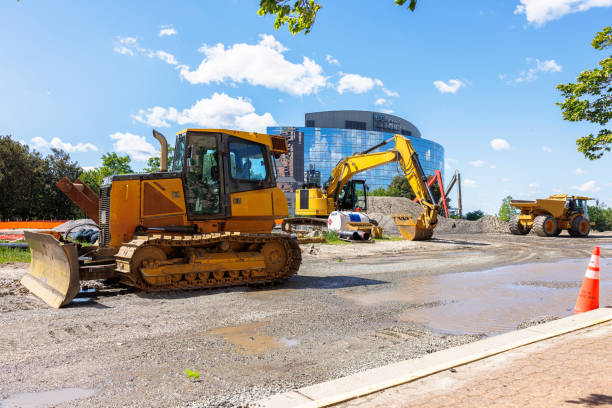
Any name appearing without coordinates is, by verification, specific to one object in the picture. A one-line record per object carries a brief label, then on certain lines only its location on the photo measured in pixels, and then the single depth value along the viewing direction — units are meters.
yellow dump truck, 29.03
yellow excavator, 21.98
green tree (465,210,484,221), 54.47
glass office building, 101.69
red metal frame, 44.16
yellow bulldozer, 7.68
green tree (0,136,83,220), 37.16
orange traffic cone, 6.25
